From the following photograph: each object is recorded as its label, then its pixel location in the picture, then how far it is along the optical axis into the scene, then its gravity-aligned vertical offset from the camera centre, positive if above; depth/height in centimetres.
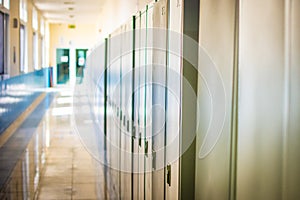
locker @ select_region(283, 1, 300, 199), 106 -8
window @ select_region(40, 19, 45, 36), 2097 +165
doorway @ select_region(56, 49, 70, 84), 2653 -14
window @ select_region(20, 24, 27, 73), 1329 +37
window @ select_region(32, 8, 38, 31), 1719 +164
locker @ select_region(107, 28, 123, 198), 491 -57
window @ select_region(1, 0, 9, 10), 976 +125
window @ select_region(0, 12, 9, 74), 979 +42
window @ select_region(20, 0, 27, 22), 1296 +153
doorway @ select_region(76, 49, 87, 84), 2677 +17
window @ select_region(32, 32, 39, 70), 1790 +40
